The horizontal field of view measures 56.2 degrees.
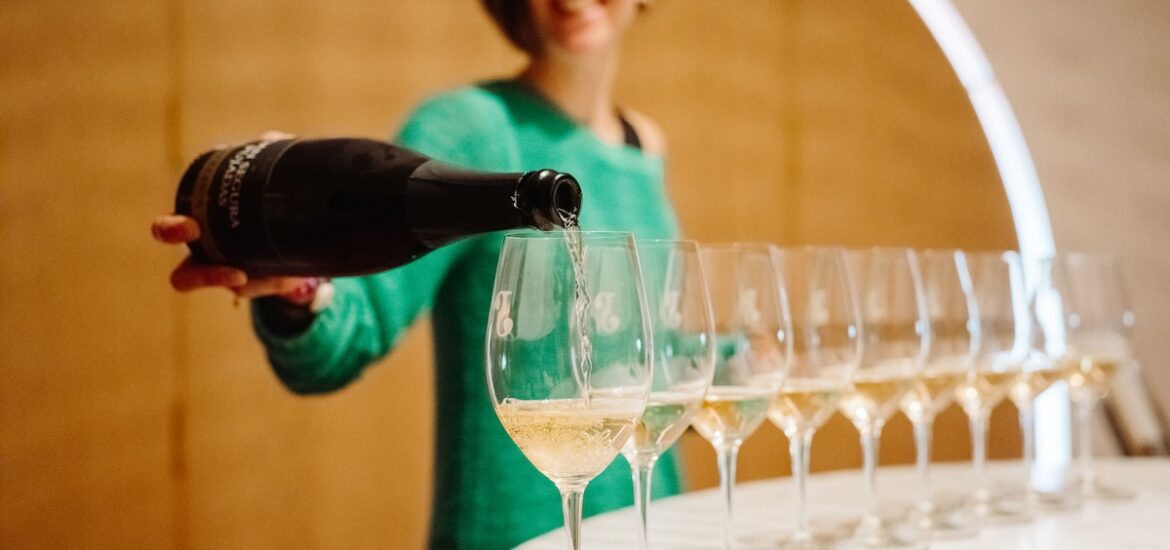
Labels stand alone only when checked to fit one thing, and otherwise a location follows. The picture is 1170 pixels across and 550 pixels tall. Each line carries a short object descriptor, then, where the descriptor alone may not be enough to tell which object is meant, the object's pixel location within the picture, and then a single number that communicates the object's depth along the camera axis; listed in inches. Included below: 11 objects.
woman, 60.3
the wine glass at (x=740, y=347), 35.5
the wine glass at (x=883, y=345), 41.4
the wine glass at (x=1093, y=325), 51.4
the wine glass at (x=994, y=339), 47.7
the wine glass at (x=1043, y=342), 49.5
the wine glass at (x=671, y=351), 31.8
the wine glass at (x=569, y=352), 27.0
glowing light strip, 147.4
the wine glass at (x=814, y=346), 38.6
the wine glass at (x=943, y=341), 44.8
